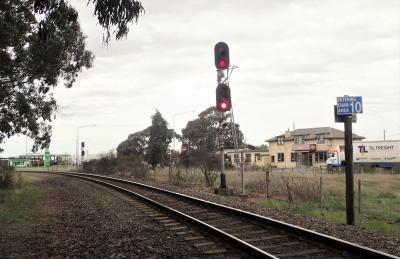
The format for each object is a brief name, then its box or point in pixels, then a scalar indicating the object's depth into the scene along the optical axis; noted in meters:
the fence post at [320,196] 18.50
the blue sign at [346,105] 11.72
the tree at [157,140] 60.22
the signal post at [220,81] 18.33
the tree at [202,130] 86.62
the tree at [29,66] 19.47
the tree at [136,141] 88.06
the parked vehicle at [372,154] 64.50
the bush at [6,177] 27.57
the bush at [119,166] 40.26
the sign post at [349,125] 11.70
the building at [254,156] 94.09
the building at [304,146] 80.00
